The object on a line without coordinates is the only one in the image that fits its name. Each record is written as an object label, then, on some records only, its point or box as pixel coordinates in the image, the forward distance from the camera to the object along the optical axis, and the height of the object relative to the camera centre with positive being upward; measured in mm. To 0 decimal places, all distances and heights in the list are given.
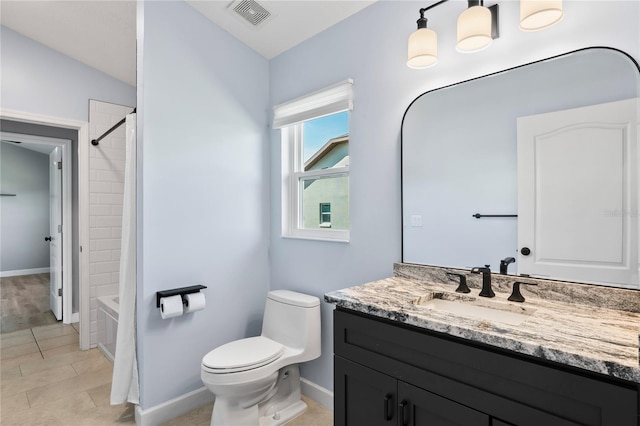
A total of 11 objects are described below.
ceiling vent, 2150 +1305
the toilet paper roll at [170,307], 1995 -556
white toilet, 1795 -844
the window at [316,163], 2260 +357
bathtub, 2777 -950
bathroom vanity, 833 -418
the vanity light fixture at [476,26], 1273 +767
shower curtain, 2043 -549
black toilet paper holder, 2041 -485
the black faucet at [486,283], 1409 -295
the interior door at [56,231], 3799 -207
